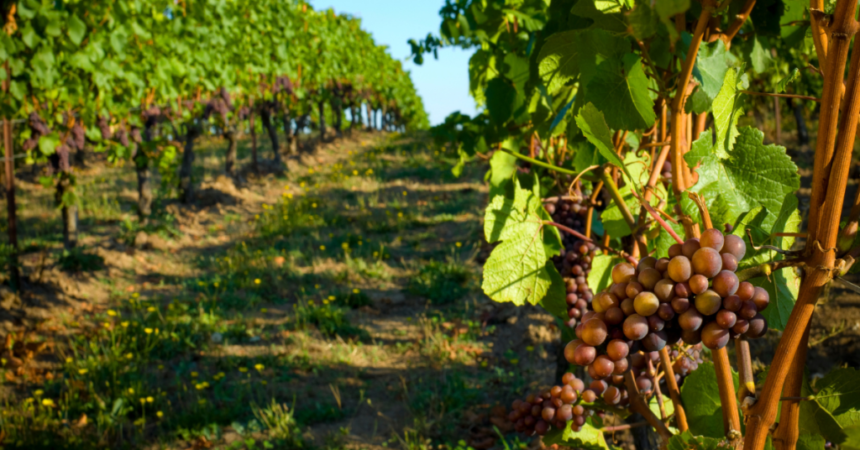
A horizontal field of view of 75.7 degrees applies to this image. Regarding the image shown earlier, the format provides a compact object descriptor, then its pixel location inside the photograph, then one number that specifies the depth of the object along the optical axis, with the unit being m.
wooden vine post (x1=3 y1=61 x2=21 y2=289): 4.94
